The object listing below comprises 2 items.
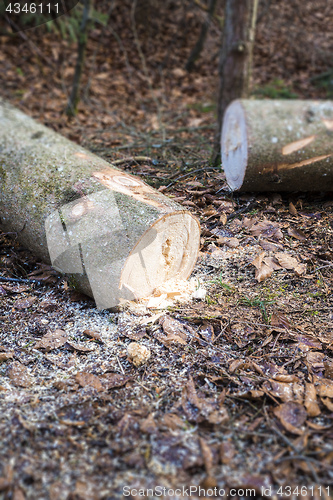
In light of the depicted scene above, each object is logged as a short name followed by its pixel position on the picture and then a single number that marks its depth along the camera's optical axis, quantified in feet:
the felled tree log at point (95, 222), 7.00
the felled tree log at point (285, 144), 9.37
